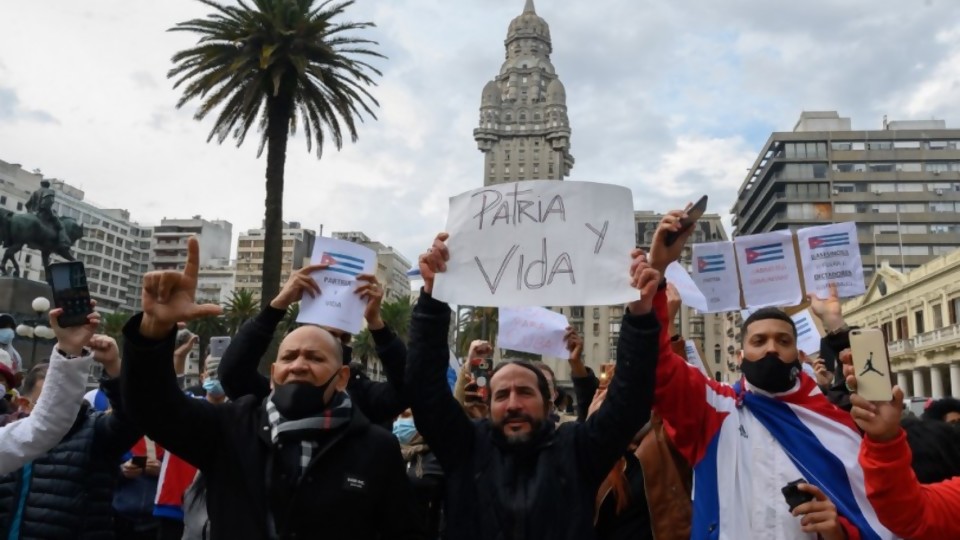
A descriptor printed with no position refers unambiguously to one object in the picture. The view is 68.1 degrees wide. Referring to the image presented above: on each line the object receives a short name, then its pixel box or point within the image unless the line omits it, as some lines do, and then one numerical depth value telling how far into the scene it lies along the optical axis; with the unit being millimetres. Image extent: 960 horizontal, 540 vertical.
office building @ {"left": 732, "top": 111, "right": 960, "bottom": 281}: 71812
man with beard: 2846
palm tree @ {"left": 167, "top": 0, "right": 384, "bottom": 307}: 17875
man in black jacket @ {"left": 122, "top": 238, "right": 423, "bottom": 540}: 2562
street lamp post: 12645
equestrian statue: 18891
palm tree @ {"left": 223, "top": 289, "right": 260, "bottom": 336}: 48900
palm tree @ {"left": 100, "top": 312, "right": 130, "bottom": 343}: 53875
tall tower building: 118000
